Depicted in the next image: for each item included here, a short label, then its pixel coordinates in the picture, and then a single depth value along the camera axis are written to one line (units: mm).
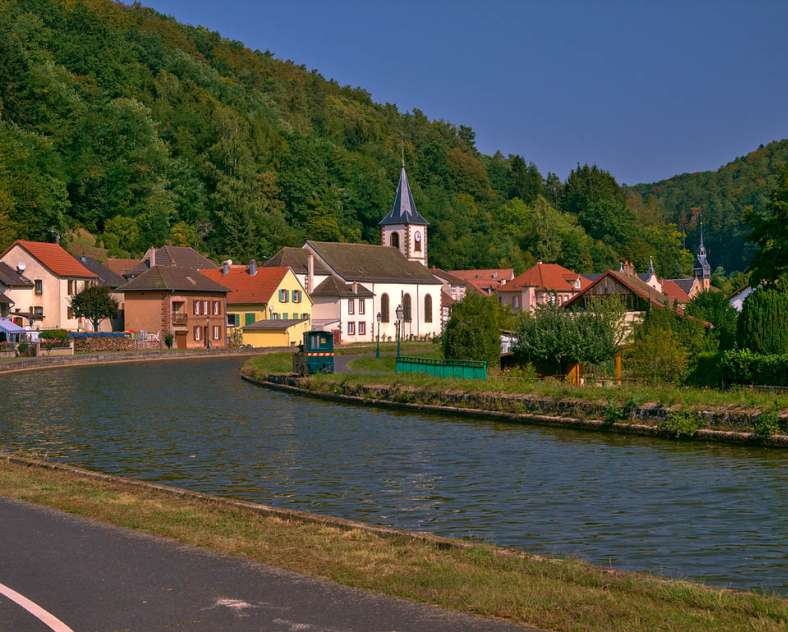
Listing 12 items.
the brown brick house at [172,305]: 94062
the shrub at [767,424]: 29156
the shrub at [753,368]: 35656
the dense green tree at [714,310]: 56906
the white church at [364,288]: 109250
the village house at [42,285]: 94388
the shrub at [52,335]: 85688
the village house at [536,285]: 146875
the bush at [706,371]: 39844
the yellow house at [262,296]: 103125
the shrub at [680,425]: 31094
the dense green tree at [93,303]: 94500
